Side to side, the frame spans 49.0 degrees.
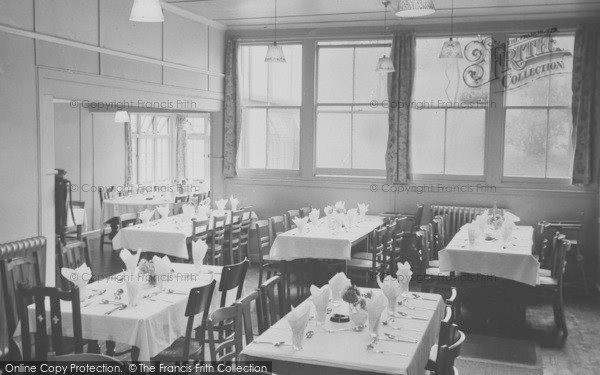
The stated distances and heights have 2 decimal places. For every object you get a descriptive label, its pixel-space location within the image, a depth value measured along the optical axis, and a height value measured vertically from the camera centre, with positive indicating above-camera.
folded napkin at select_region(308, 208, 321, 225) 9.47 -0.95
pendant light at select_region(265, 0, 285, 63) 9.24 +1.35
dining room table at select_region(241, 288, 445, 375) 3.77 -1.19
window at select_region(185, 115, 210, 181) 17.39 +0.02
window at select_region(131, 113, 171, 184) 15.48 +0.03
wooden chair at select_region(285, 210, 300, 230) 9.51 -0.99
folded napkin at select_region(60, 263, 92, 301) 5.08 -0.99
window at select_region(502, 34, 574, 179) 10.28 +0.74
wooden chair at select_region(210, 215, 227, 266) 8.75 -1.23
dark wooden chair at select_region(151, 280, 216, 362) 4.56 -1.39
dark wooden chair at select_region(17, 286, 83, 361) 4.43 -1.17
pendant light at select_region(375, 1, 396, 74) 9.55 +1.26
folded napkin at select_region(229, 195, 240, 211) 10.59 -0.85
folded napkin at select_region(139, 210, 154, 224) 9.16 -0.93
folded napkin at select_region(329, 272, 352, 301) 5.00 -1.02
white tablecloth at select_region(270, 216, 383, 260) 8.27 -1.19
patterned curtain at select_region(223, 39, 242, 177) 11.48 +0.64
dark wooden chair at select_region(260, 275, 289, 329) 4.66 -1.05
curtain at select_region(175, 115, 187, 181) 17.14 +0.04
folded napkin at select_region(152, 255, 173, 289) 5.48 -1.01
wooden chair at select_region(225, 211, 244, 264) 9.48 -1.26
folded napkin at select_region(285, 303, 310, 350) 3.90 -1.03
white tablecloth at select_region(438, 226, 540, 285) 7.36 -1.22
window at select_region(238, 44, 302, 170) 11.51 +0.75
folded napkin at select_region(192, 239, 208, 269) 6.21 -0.97
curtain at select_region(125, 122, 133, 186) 14.55 -0.11
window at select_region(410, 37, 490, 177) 10.60 +0.69
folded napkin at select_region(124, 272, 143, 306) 4.98 -1.07
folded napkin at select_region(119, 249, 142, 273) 5.67 -0.96
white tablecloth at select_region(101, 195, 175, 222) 12.69 -1.10
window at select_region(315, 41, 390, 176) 11.17 +0.68
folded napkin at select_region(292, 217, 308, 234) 8.67 -0.95
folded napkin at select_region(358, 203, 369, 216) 9.96 -0.87
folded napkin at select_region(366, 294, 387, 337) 4.25 -1.03
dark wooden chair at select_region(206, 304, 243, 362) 3.99 -1.10
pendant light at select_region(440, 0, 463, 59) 8.27 +1.29
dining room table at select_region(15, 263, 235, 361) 4.69 -1.23
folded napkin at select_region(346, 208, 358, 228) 9.35 -0.93
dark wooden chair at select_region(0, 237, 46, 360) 5.14 -1.10
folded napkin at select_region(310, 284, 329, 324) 4.49 -1.04
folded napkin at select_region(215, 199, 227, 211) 10.52 -0.88
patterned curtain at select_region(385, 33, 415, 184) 10.70 +0.76
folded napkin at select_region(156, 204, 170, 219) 9.70 -0.91
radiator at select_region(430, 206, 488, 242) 10.45 -0.98
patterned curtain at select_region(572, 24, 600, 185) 9.87 +0.77
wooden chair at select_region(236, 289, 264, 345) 4.20 -1.04
